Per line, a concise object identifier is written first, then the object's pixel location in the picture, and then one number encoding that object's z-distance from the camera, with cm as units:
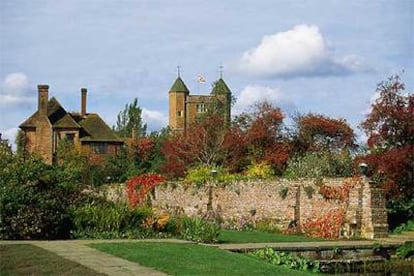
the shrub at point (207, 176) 3122
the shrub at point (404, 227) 2661
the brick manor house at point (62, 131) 6512
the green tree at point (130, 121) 8609
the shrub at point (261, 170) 3484
